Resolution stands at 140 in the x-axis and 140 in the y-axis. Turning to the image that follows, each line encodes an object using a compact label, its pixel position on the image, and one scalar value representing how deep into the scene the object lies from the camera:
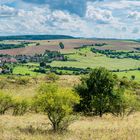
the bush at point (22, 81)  110.27
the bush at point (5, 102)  50.30
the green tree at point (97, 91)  46.19
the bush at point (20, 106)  51.31
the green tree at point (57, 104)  27.26
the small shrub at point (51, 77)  122.71
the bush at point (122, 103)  48.91
